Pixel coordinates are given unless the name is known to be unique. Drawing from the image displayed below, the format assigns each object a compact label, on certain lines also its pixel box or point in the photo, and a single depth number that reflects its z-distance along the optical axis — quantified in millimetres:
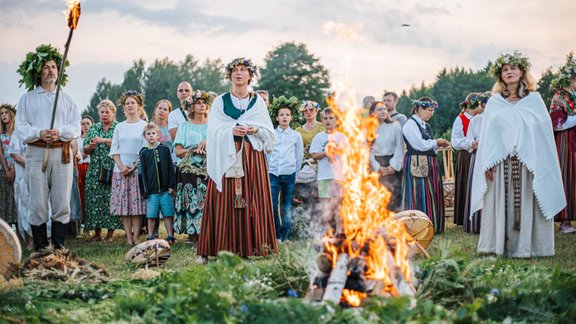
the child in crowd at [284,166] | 11117
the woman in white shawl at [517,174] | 8680
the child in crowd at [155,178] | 10805
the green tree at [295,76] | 54688
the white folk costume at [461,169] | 12328
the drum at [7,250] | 6914
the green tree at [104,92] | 71938
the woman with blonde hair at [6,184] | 11523
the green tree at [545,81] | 37469
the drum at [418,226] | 8305
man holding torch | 9508
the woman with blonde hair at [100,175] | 11766
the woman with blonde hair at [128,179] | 11070
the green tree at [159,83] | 76688
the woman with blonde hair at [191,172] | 10859
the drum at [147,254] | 8148
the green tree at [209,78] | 92938
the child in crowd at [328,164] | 11211
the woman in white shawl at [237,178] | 8875
